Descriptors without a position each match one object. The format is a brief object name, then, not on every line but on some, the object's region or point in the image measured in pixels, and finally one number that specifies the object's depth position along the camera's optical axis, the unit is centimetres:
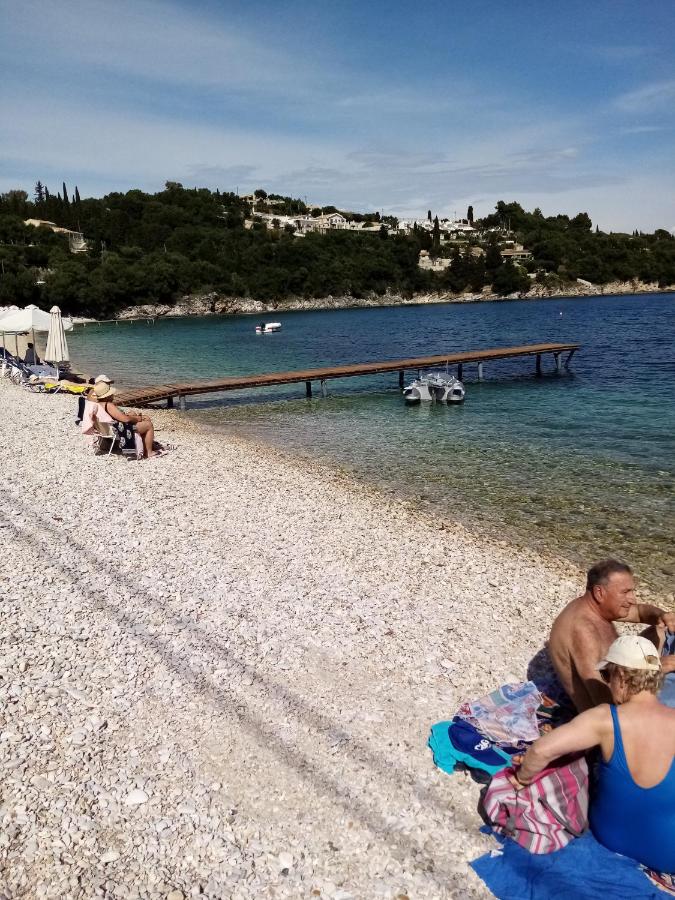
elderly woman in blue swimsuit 362
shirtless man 502
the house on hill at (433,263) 18465
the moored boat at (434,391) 2558
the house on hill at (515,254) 18912
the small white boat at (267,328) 7981
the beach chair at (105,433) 1506
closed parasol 2562
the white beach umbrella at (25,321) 2448
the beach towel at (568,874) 371
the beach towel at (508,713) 503
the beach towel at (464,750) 475
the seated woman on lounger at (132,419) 1491
